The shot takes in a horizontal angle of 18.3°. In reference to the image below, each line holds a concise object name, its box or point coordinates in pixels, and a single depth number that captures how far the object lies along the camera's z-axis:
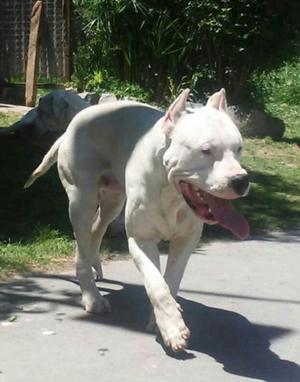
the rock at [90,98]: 11.80
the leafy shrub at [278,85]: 14.53
